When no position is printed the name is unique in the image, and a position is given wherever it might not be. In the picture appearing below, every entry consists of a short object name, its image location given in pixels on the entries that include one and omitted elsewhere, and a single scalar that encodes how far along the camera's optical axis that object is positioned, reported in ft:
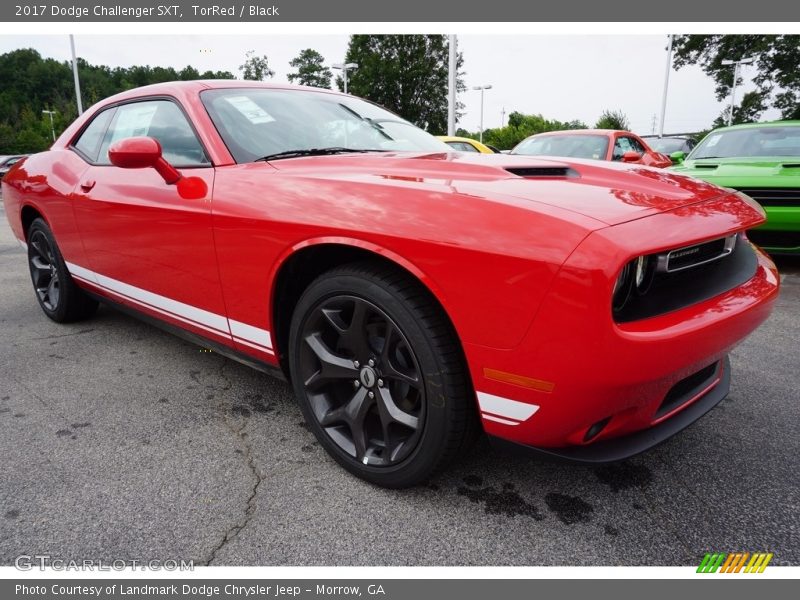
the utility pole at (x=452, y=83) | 47.11
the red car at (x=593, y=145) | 23.06
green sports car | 14.55
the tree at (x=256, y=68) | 183.52
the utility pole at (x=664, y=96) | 100.12
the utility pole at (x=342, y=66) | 91.93
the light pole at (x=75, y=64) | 70.64
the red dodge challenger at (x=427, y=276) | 4.48
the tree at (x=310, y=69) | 198.70
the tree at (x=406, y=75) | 146.61
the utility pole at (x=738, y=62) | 100.93
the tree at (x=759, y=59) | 98.78
